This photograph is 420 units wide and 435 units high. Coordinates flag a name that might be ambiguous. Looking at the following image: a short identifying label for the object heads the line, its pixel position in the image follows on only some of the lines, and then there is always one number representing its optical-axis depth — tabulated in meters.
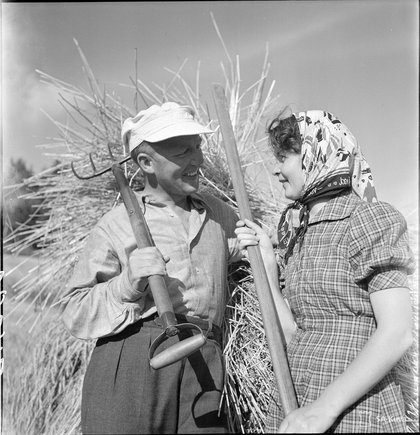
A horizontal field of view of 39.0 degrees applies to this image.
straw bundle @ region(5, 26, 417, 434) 1.54
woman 0.90
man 1.06
